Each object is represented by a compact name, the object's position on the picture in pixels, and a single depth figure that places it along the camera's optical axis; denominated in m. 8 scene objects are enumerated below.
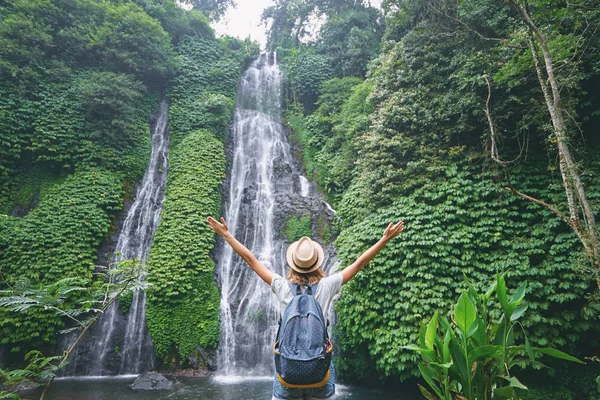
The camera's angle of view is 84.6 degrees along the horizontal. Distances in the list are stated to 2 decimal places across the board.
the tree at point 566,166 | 4.65
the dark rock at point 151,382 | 7.11
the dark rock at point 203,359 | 8.34
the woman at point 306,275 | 2.05
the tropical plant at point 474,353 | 2.54
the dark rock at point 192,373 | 8.12
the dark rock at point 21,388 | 6.66
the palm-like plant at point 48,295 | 3.53
